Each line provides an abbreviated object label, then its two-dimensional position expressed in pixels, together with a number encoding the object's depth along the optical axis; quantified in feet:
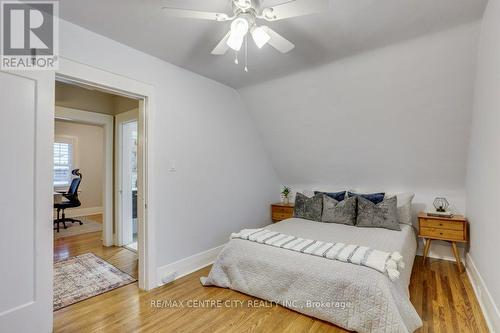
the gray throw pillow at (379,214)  10.02
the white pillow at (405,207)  10.86
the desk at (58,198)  17.02
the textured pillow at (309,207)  11.62
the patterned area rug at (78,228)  15.40
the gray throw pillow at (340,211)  10.86
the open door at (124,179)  13.28
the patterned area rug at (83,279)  8.06
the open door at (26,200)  5.48
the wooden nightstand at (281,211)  13.91
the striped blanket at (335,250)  6.38
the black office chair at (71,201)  16.83
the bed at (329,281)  5.92
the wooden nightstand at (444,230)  9.50
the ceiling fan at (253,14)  4.84
